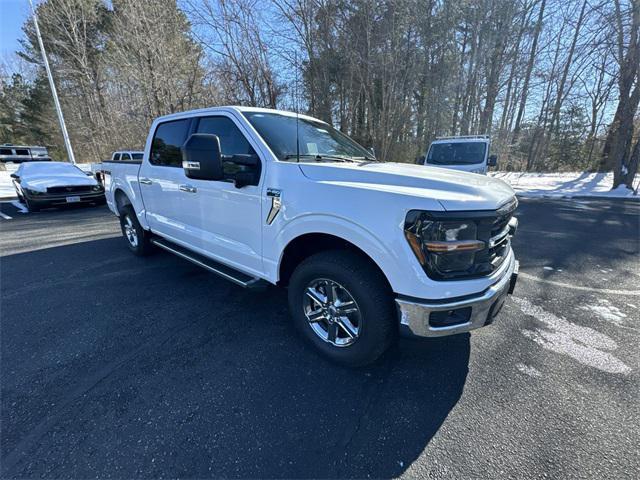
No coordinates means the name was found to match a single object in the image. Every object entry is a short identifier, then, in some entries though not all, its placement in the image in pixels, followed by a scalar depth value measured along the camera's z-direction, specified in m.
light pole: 13.88
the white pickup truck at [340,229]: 1.80
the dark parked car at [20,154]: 22.75
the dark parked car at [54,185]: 8.19
